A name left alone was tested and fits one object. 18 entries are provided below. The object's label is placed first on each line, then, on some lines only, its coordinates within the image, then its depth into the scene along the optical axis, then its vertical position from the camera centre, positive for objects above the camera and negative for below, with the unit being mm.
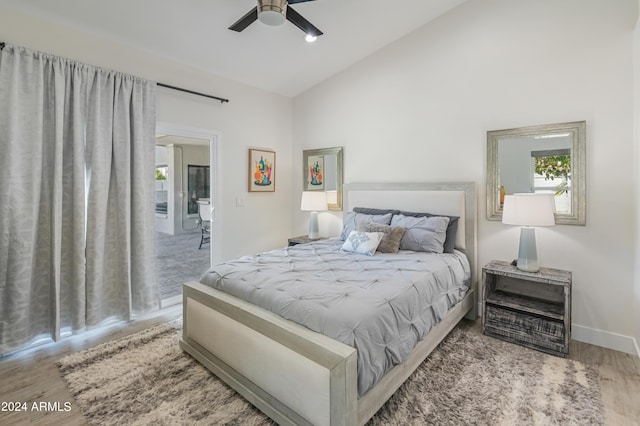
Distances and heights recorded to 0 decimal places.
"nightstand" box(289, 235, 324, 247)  4184 -428
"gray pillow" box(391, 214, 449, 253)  3001 -263
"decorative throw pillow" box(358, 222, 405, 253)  3035 -281
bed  1451 -846
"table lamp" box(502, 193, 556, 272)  2520 -89
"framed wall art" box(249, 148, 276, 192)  4262 +529
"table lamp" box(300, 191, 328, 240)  4246 +40
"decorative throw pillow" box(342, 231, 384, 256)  2924 -330
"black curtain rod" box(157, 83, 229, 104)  3268 +1296
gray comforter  1592 -517
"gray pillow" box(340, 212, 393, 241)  3410 -137
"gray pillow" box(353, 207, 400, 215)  3594 -42
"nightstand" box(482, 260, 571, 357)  2428 -832
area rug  1775 -1156
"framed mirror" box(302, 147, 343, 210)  4336 +503
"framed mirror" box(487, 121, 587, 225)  2670 +363
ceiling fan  2076 +1363
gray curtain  2412 +118
